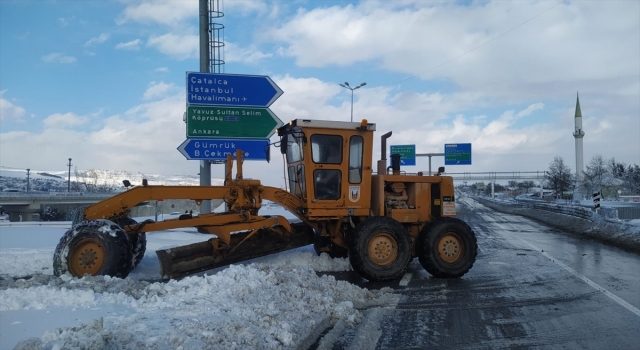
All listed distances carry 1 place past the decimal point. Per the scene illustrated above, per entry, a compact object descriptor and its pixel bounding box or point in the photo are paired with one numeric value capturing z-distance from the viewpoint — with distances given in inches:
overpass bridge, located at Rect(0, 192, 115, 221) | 2546.8
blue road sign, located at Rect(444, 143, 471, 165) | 1736.0
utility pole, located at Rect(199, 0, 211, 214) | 534.0
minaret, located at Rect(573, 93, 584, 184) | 3036.4
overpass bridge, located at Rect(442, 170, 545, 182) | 2450.8
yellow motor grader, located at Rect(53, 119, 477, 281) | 381.4
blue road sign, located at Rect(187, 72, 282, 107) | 514.6
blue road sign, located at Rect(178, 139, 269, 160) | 516.4
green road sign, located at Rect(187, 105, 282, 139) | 520.4
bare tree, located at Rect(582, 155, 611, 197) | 2696.9
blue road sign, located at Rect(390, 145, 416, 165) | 1679.4
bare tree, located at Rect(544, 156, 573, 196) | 2952.8
